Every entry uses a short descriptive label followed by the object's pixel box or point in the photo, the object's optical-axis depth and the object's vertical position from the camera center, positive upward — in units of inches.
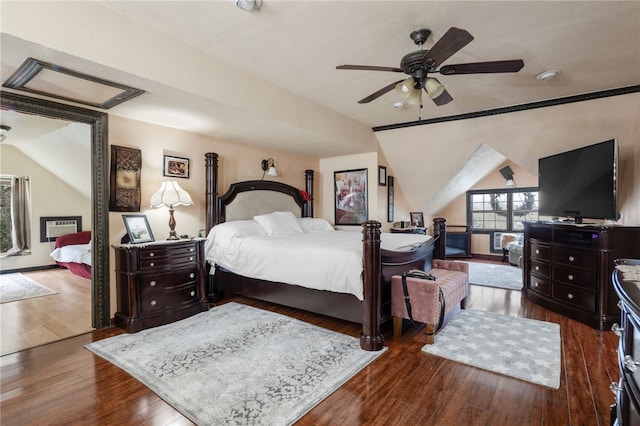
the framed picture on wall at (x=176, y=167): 149.7 +21.6
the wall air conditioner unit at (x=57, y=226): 207.3 -11.0
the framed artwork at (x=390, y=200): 230.1 +7.3
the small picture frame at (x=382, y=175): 218.8 +24.5
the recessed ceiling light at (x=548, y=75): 123.4 +54.4
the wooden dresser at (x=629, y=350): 33.2 -17.1
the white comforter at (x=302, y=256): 110.3 -19.0
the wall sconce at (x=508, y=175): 277.4 +31.0
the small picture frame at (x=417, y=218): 259.1 -7.0
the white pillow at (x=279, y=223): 168.6 -7.6
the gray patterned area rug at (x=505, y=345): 90.7 -46.6
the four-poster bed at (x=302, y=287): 103.7 -22.6
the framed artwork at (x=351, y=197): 220.1 +9.4
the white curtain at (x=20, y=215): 181.9 -2.7
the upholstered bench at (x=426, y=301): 105.1 -32.4
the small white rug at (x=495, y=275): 189.6 -45.2
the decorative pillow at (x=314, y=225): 195.4 -9.5
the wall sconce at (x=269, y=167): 195.6 +27.5
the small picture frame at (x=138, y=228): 127.8 -7.7
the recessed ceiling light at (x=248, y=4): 81.4 +54.6
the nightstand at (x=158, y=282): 118.6 -29.6
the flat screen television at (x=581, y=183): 125.4 +12.1
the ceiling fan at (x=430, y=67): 78.5 +40.4
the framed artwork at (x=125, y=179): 129.2 +13.2
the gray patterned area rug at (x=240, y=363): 74.0 -46.5
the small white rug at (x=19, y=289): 160.2 -43.8
